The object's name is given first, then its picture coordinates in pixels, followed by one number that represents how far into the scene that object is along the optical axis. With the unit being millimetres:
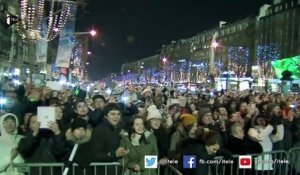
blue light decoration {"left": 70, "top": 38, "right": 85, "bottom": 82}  34892
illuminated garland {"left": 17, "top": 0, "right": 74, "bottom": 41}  14093
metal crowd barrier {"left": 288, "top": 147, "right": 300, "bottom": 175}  5429
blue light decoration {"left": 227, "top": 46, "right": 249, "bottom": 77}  62149
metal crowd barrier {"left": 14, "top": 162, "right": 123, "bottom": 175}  4285
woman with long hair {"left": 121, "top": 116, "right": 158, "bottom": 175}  4433
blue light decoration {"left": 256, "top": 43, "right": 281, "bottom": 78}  52809
